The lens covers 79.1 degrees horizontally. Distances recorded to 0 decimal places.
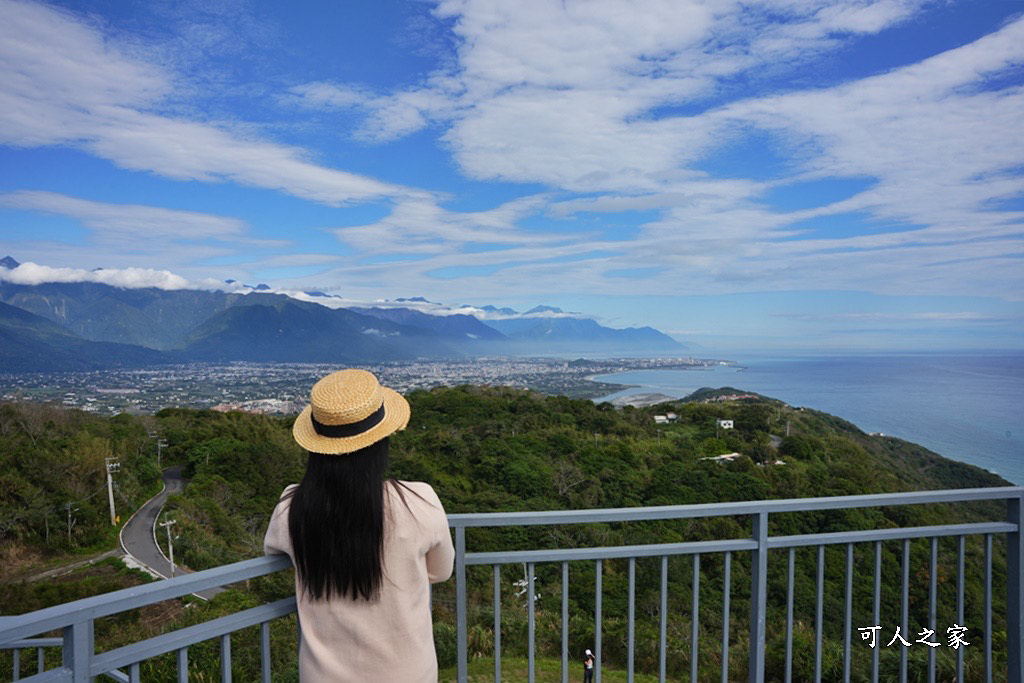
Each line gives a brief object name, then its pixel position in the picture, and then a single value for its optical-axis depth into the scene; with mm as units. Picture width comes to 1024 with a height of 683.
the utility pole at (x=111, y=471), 20625
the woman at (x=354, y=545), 1507
